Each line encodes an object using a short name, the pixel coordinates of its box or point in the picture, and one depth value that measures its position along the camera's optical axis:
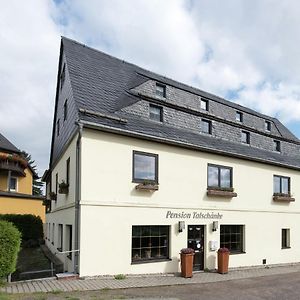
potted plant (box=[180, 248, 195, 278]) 11.45
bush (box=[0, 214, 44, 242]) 21.49
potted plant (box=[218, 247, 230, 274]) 12.56
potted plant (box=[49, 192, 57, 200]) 15.04
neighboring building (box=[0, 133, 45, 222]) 24.22
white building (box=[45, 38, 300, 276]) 10.59
